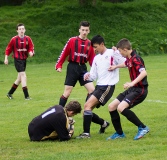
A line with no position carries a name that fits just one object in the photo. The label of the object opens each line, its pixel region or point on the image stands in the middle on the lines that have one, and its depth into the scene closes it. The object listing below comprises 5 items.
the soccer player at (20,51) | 31.41
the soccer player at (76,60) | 22.75
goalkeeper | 18.39
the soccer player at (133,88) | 18.02
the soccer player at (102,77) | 19.31
